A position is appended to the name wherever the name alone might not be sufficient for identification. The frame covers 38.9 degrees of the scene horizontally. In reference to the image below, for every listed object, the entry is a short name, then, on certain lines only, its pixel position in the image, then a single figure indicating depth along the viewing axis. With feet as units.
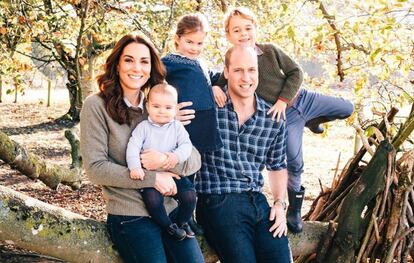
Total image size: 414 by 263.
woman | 8.71
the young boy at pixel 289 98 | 11.53
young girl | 10.37
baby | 8.88
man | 10.02
